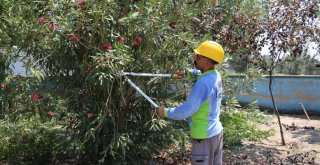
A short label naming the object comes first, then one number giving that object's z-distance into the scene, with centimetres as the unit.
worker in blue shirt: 330
